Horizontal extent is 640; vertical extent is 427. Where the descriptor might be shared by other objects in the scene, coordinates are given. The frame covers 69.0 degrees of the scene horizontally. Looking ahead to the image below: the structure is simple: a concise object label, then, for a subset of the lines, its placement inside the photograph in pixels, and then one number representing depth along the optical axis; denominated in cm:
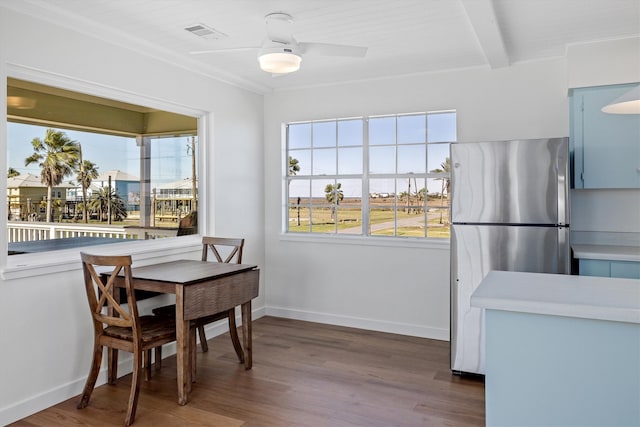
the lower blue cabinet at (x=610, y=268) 298
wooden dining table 282
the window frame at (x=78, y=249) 264
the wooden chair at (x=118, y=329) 263
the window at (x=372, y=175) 422
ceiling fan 265
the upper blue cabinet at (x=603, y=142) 325
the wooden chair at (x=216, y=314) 320
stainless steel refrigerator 305
